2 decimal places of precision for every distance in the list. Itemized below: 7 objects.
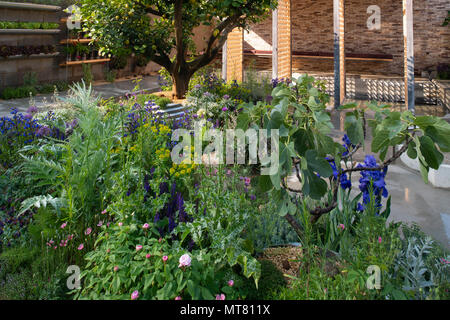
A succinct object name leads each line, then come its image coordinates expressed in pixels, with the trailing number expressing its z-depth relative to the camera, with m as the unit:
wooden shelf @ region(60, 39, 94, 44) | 11.21
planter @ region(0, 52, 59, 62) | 9.57
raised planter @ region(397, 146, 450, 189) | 4.55
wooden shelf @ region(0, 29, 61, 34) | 9.40
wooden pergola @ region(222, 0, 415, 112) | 7.66
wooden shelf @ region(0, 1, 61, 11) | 9.41
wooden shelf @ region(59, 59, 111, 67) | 11.27
